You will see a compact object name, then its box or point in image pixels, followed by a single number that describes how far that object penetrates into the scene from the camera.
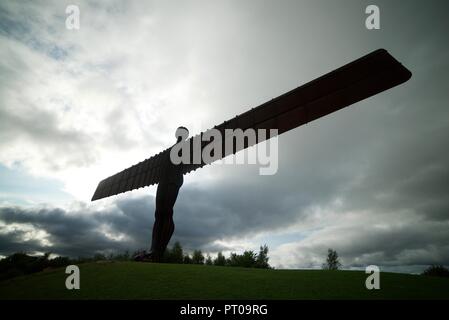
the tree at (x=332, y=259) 37.53
